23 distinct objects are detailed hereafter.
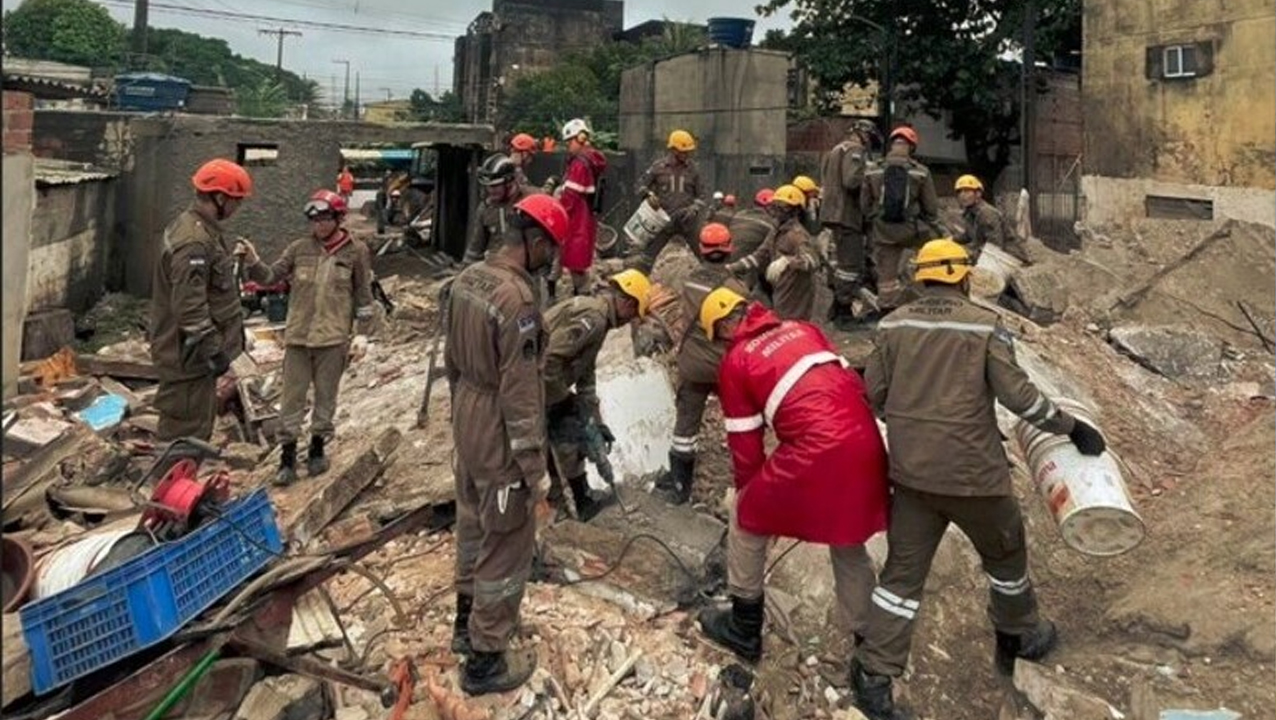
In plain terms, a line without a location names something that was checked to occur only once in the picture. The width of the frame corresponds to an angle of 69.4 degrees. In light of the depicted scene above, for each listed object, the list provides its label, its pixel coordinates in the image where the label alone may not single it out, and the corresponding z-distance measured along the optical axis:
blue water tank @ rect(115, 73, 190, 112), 13.86
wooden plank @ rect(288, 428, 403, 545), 4.82
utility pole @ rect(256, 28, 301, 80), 48.76
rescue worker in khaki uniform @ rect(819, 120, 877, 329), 7.20
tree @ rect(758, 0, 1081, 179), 15.73
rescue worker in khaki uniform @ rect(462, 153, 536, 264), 5.95
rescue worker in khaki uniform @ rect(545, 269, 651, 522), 4.60
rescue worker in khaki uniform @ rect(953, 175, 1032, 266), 9.64
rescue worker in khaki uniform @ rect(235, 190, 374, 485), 5.67
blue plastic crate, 2.87
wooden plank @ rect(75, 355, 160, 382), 8.44
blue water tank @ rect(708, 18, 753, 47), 12.95
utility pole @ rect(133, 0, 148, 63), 24.72
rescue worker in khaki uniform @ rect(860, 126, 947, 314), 6.76
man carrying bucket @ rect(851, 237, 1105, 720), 3.58
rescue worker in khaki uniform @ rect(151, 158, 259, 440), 4.85
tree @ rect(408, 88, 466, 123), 34.00
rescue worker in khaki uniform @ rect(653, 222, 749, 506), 5.20
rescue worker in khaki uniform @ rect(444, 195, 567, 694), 3.37
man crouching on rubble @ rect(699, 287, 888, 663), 3.65
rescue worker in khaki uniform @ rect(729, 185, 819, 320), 6.62
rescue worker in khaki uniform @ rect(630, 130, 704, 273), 7.38
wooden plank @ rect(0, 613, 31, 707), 2.79
